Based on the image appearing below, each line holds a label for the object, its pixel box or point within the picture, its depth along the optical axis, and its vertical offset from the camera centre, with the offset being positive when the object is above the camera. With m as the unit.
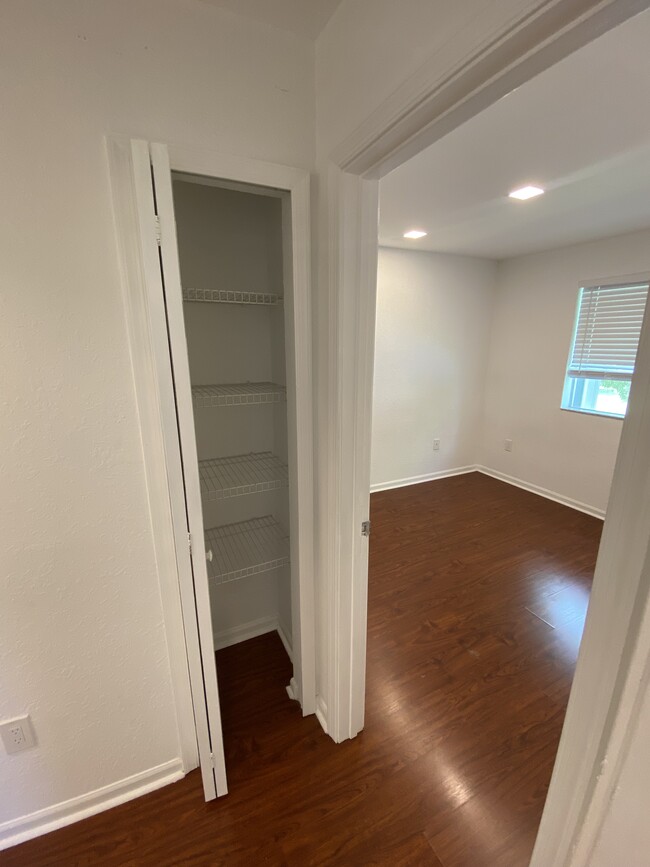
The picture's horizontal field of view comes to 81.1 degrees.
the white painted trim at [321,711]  1.64 -1.59
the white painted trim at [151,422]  1.01 -0.24
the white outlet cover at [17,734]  1.20 -1.23
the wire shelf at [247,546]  1.74 -0.97
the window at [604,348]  3.28 -0.05
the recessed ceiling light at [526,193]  2.12 +0.83
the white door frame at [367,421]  0.52 -0.17
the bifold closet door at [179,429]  0.98 -0.25
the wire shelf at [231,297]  1.38 +0.17
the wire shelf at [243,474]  1.59 -0.59
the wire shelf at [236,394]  1.44 -0.21
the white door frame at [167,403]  1.04 -0.19
